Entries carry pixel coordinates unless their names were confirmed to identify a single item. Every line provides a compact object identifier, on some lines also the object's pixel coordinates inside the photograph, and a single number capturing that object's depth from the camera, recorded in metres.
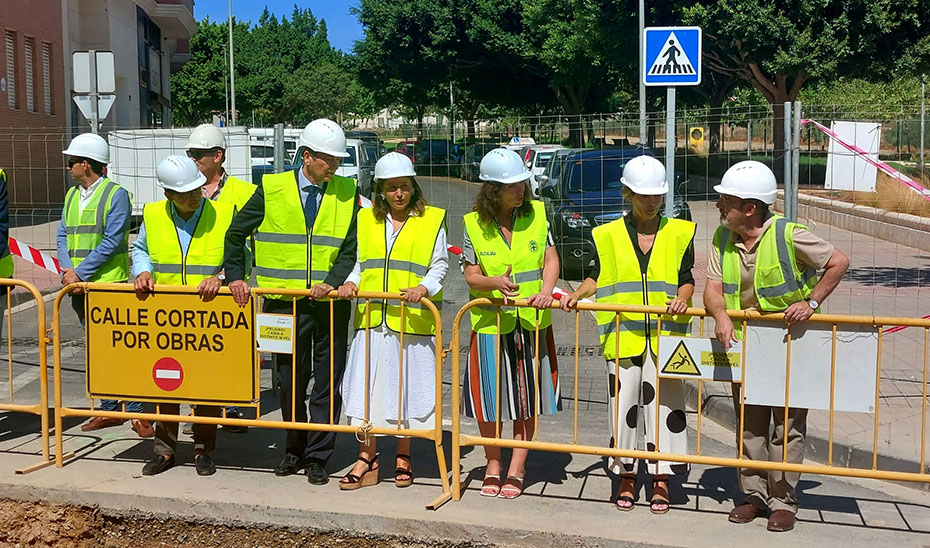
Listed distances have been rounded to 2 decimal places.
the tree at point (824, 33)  27.42
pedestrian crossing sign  9.25
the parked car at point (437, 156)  10.19
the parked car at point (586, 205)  10.89
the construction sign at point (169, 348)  5.95
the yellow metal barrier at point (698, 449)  5.15
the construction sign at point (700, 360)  5.35
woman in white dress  5.75
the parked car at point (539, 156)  12.27
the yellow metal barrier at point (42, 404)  6.08
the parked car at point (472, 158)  10.15
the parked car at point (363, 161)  12.03
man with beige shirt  5.07
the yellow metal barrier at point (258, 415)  5.60
